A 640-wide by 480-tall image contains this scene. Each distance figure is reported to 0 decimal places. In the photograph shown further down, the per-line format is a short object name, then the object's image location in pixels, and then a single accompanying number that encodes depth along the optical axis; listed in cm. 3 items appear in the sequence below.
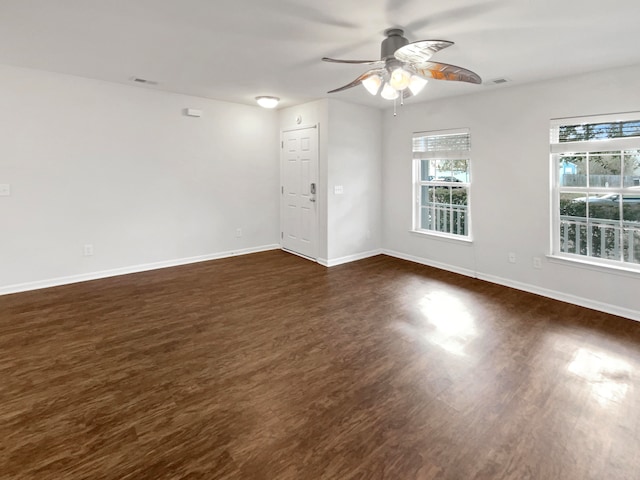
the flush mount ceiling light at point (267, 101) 487
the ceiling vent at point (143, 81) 410
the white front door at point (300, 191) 535
